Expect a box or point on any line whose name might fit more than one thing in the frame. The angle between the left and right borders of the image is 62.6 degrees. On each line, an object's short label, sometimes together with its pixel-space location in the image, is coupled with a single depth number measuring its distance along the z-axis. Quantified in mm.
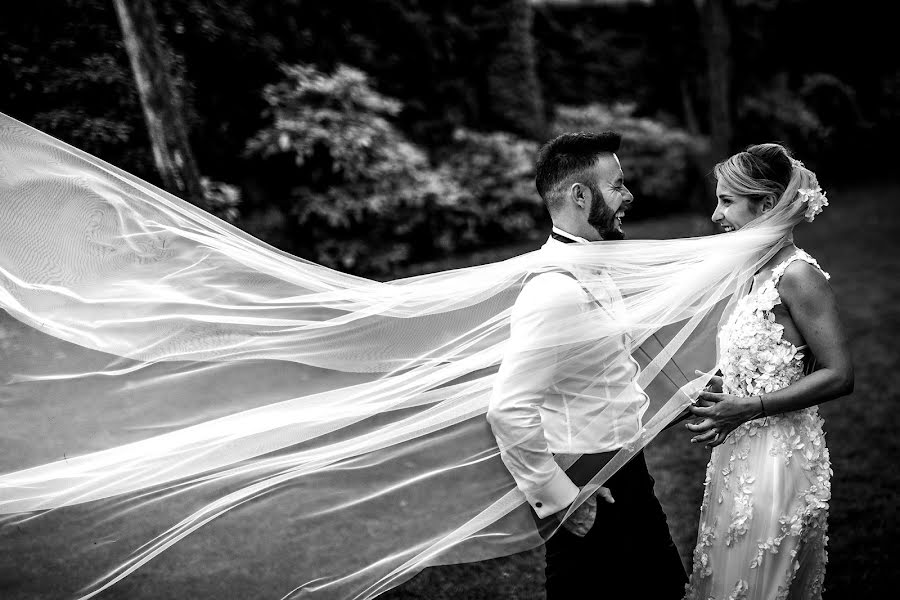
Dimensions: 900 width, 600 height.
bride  2584
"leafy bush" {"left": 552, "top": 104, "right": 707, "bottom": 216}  15367
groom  2379
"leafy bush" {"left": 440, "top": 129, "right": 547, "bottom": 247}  12062
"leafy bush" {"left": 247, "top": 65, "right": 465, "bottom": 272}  9320
